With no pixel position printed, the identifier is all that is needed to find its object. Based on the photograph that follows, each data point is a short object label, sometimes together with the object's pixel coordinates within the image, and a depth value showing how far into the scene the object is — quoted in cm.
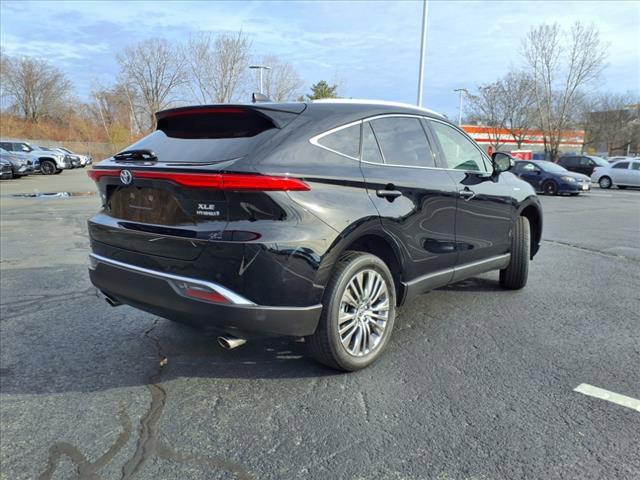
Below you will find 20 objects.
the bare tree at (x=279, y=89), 3590
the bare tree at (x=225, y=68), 3167
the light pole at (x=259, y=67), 2972
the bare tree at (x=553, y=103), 3662
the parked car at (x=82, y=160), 3756
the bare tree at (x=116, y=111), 4610
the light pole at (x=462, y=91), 4549
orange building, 4609
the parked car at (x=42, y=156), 2714
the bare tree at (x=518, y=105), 4272
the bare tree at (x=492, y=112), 4638
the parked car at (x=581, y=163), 2802
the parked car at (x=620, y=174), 2584
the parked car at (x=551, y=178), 1994
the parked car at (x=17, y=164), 2289
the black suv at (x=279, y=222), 272
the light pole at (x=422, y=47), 2094
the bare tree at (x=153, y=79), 4188
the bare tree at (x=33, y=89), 6456
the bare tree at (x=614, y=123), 5650
